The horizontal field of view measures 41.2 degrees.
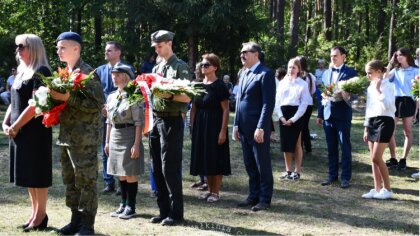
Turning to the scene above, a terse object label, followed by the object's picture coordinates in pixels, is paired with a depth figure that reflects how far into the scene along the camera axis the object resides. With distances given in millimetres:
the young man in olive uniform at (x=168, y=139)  6051
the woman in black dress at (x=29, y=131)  5570
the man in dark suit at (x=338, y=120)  8305
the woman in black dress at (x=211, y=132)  7406
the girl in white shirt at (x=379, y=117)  7461
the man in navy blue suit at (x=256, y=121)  6849
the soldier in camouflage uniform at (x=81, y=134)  5355
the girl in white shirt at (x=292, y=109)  8828
